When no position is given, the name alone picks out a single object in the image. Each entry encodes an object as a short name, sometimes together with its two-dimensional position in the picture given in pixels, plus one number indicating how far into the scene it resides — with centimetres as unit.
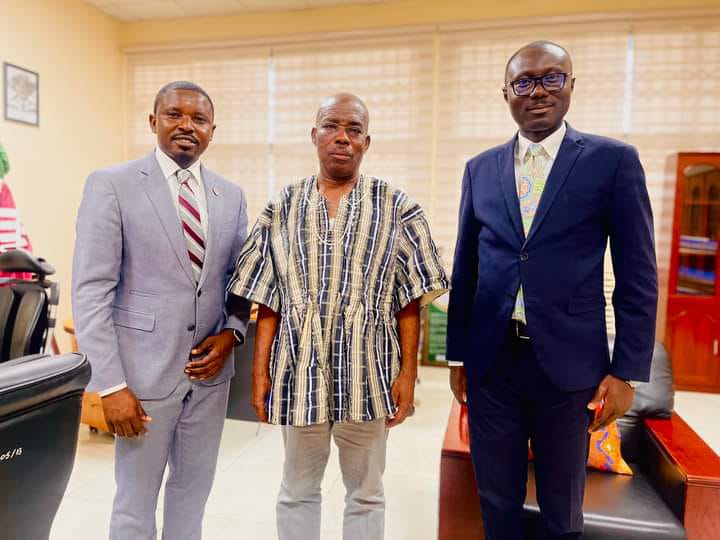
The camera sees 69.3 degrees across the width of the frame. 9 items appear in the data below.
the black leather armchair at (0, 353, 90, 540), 67
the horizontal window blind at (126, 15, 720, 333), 415
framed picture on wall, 394
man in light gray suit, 130
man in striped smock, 131
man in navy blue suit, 121
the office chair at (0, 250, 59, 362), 175
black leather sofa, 147
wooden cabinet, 400
